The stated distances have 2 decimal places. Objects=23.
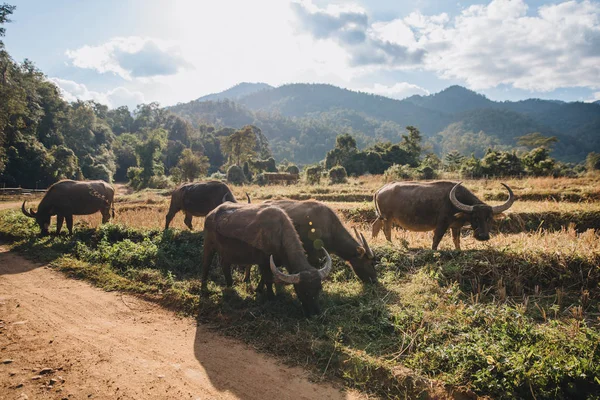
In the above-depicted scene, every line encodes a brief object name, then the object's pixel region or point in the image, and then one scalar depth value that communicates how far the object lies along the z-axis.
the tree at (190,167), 42.26
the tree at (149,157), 47.45
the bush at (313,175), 33.61
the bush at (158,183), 42.64
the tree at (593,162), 44.60
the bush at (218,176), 52.72
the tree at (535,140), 44.24
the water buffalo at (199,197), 10.48
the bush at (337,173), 34.19
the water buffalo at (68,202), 11.09
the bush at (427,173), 27.19
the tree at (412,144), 48.23
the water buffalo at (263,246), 5.43
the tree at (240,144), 52.81
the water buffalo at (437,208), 7.75
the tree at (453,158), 48.50
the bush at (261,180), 37.43
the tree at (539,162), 25.62
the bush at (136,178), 44.83
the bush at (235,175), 41.03
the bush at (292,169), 51.93
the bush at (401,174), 27.69
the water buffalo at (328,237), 6.91
